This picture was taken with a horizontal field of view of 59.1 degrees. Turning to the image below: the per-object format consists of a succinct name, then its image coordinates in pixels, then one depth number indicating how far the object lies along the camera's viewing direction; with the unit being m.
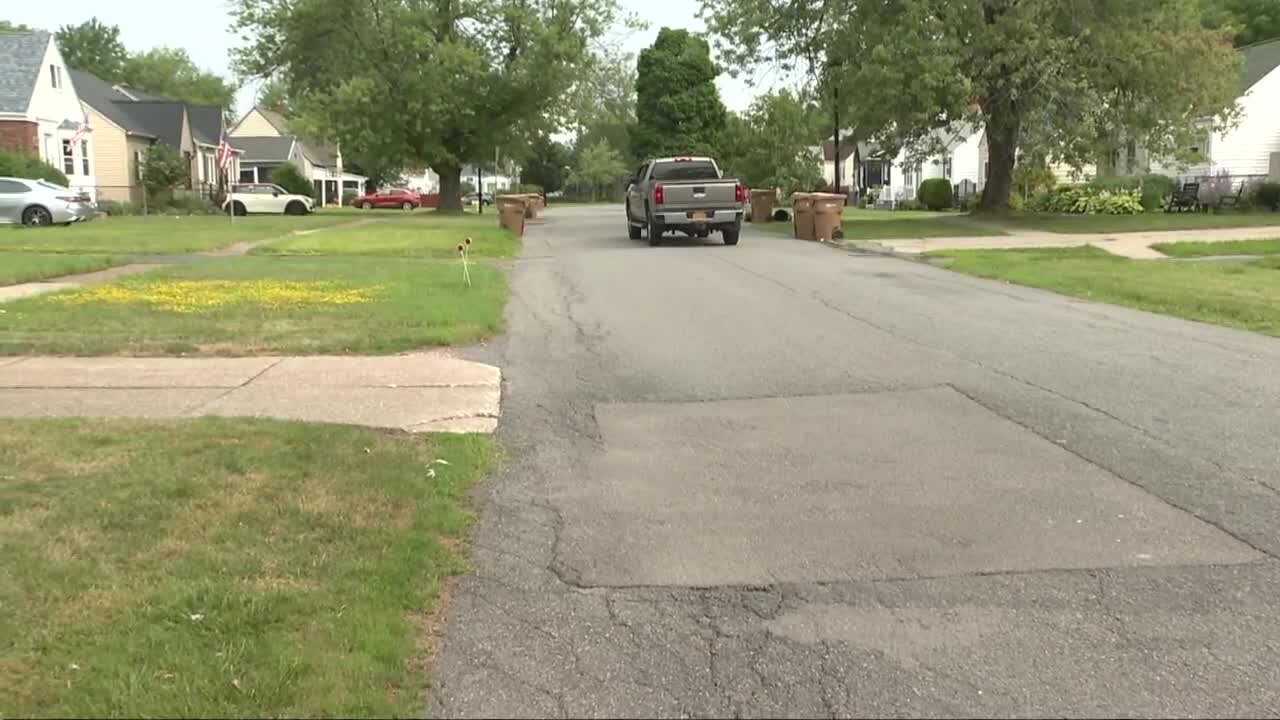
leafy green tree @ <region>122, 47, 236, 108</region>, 112.88
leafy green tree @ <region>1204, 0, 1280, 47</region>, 64.06
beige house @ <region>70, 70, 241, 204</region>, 50.50
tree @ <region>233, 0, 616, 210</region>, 44.00
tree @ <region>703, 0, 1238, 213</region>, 28.02
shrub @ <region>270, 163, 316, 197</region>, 62.09
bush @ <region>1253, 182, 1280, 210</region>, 37.50
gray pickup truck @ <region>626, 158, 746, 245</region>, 24.83
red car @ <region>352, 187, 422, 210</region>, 75.12
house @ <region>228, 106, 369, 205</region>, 78.38
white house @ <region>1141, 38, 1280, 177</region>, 46.34
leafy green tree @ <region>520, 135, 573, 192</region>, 95.88
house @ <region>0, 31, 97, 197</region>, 43.22
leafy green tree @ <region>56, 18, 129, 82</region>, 117.31
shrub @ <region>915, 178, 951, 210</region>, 54.25
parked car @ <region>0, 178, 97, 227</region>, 34.31
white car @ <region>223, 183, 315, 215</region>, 50.00
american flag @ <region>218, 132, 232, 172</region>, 36.06
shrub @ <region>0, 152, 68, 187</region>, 38.81
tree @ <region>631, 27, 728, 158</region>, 76.75
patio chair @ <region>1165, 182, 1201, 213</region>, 40.16
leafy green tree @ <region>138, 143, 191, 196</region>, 51.12
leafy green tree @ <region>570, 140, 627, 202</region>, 92.38
